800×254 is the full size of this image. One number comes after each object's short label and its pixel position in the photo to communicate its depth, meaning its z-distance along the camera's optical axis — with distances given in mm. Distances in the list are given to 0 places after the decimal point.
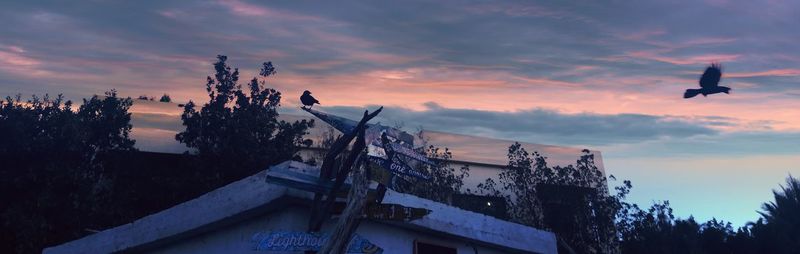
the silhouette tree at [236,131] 18438
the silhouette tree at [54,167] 15578
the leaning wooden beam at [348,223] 7852
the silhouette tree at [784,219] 18625
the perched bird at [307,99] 9797
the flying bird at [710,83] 7871
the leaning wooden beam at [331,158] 8562
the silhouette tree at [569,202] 20359
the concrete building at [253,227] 9773
